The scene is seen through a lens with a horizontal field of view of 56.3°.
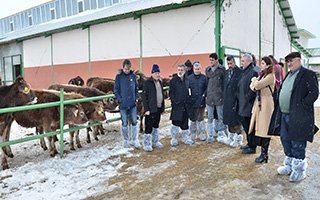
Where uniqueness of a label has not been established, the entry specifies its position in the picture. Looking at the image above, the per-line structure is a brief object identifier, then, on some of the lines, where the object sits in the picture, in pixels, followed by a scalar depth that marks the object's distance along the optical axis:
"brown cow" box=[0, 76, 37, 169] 5.51
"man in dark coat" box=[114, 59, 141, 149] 5.70
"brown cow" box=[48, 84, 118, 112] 7.39
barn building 10.89
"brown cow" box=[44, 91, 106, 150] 6.42
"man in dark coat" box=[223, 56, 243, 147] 5.48
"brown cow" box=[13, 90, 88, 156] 5.68
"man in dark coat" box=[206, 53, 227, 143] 6.05
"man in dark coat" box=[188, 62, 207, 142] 6.09
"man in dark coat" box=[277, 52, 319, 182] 3.90
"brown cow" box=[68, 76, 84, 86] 10.64
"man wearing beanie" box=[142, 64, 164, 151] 5.65
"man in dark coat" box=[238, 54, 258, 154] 5.02
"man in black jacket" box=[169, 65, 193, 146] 5.88
